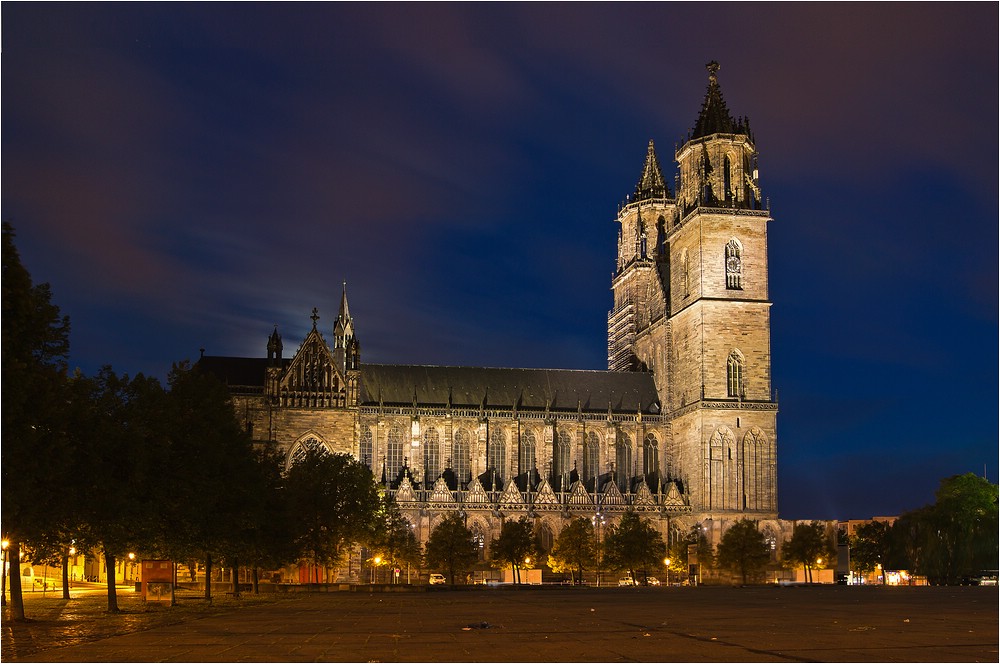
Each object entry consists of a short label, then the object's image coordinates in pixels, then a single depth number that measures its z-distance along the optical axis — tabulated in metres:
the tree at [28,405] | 36.84
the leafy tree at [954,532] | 118.25
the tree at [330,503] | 91.44
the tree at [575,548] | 124.94
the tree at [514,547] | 123.75
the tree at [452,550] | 118.94
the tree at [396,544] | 119.12
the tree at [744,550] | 122.12
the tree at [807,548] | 126.75
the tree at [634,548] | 123.94
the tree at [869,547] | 160.62
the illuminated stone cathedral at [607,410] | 130.00
